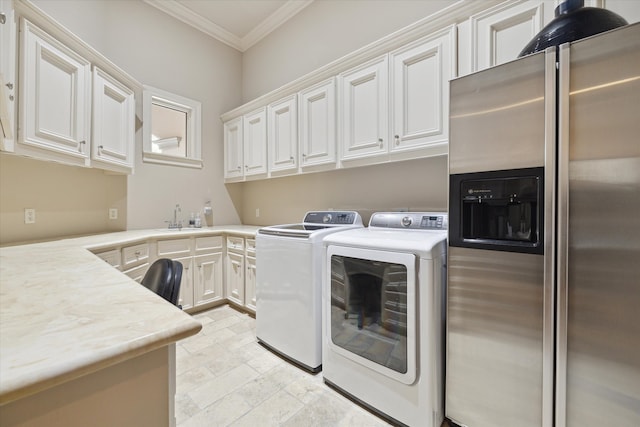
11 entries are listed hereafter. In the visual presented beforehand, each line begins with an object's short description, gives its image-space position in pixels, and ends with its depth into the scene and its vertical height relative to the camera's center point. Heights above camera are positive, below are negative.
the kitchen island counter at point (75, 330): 0.46 -0.26
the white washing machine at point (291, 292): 1.93 -0.60
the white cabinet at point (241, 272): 2.85 -0.66
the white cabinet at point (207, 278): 2.96 -0.74
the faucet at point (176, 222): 3.23 -0.13
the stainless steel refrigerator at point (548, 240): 1.01 -0.11
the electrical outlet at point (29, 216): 2.15 -0.04
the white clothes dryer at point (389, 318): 1.40 -0.60
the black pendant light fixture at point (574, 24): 1.18 +0.83
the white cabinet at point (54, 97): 1.65 +0.76
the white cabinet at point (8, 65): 1.41 +0.79
